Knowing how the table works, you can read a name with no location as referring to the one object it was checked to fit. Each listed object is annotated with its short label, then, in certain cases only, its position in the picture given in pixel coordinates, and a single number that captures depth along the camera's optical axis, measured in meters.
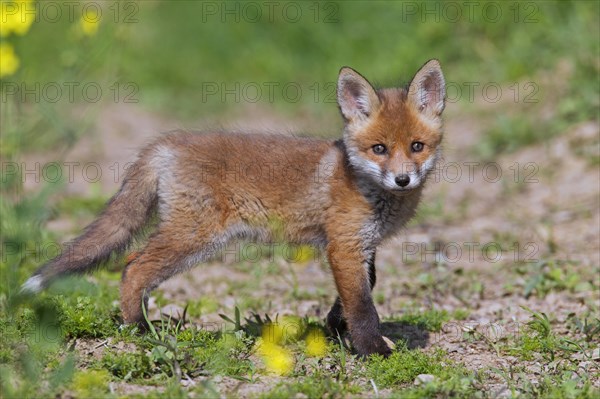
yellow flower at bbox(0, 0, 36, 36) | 10.37
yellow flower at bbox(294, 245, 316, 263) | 13.49
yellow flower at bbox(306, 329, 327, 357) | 9.37
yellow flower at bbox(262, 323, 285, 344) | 9.62
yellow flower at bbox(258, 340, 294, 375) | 8.72
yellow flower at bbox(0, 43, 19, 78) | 9.96
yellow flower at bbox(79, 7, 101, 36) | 10.22
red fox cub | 9.57
